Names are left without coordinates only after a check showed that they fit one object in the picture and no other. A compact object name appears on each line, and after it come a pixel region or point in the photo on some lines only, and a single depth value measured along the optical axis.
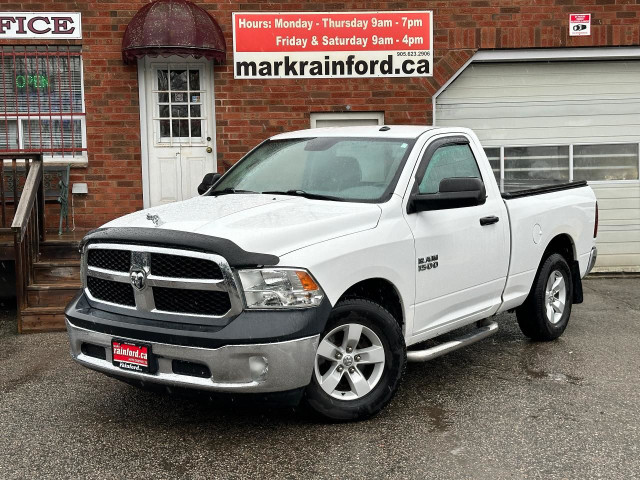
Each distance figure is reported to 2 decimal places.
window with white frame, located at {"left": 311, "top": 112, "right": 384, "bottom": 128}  10.91
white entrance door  10.74
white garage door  11.23
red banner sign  10.66
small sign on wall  10.93
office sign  10.34
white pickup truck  4.34
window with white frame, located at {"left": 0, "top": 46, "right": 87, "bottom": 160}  10.49
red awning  9.87
